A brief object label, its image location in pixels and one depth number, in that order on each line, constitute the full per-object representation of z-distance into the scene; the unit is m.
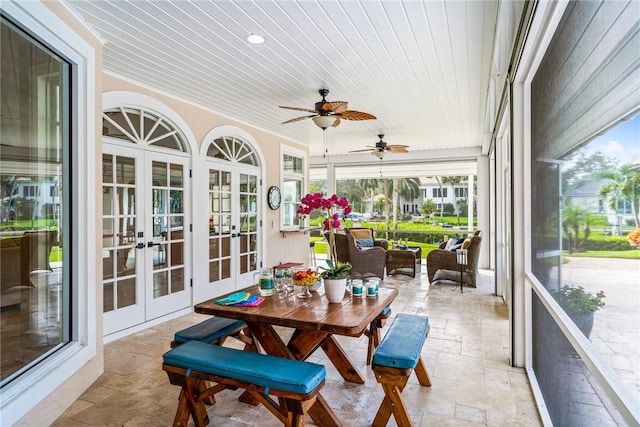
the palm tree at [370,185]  12.25
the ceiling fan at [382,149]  6.20
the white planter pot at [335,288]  2.42
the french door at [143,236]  3.74
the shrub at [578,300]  1.32
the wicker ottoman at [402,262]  6.88
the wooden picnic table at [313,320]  2.09
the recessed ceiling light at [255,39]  2.94
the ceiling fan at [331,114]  3.85
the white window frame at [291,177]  6.80
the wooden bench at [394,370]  2.06
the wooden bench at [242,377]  1.79
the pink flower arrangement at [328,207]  2.46
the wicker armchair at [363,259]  6.43
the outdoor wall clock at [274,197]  6.39
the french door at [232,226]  5.17
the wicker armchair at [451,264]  5.95
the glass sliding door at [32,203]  2.05
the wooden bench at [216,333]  2.48
